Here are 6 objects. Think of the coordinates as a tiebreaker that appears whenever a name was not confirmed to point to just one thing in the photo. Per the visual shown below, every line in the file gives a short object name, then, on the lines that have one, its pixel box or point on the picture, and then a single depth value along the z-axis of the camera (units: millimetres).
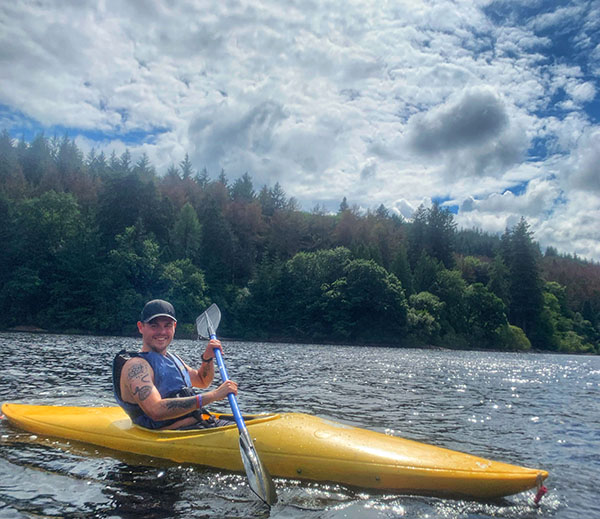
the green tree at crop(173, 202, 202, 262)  59969
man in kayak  5105
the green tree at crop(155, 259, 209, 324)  45875
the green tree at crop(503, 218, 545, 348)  66812
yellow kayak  4488
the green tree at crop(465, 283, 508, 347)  57312
